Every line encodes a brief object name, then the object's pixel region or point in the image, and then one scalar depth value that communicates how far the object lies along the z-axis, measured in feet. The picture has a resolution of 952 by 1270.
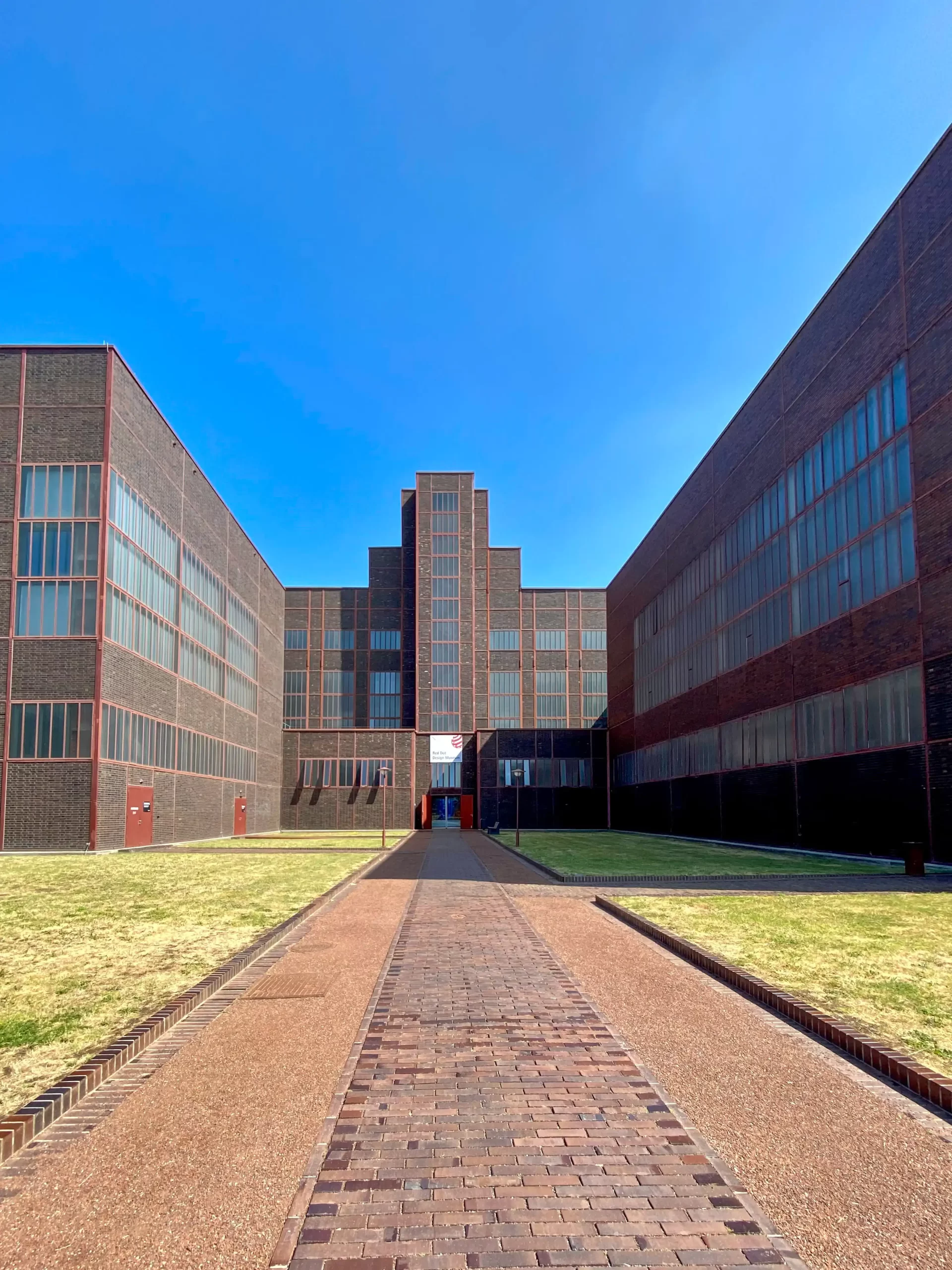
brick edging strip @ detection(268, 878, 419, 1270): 11.41
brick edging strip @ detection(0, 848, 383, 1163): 15.30
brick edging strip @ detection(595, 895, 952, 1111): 17.34
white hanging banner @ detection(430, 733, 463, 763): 219.82
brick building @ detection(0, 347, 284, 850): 102.53
